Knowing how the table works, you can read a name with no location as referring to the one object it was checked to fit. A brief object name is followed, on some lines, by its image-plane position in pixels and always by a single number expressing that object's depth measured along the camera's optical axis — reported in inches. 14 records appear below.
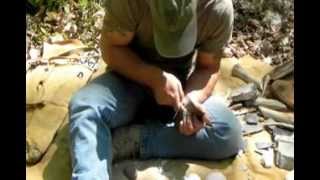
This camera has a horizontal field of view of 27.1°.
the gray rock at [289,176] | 66.0
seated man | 61.2
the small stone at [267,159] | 68.5
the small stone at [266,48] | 89.1
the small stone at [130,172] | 65.1
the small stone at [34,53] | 86.4
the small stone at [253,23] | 94.3
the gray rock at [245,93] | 77.4
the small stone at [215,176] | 65.7
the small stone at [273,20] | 94.0
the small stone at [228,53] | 87.2
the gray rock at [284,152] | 68.0
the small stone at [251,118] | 75.0
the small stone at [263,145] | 71.0
